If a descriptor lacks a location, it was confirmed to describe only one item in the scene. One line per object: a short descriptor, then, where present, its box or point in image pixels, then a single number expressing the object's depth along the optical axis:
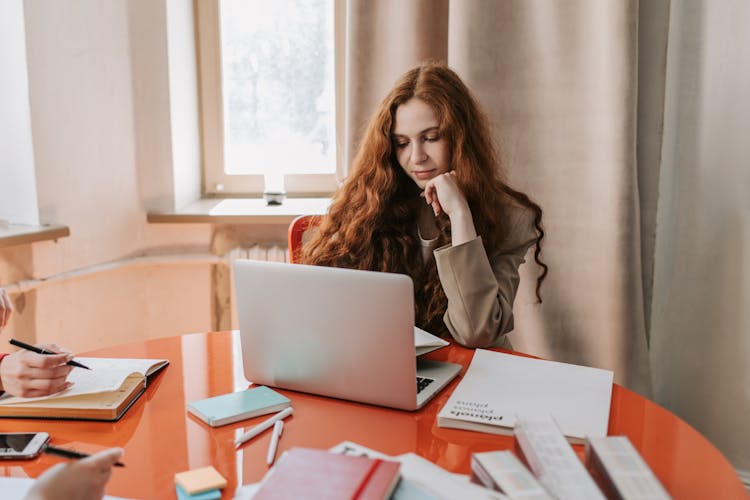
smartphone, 0.79
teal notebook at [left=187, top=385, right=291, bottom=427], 0.90
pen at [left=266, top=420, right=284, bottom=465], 0.79
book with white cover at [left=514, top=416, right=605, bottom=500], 0.58
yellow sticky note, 0.71
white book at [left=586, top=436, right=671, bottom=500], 0.58
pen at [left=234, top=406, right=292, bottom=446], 0.84
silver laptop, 0.87
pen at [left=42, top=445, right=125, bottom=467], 0.63
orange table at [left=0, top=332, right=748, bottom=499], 0.75
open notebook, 0.90
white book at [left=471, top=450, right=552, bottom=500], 0.57
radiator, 2.27
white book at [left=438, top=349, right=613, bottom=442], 0.87
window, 2.42
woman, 1.49
